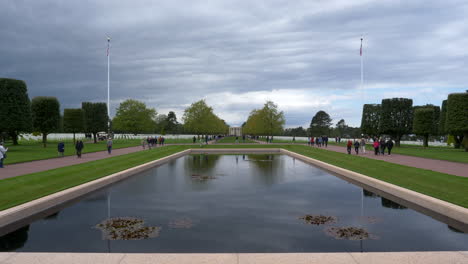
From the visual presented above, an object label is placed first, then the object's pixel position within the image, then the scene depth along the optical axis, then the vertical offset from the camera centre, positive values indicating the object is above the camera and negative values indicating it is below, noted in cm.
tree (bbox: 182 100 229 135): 8606 +403
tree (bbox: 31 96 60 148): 5294 +303
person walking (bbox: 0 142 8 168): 2097 -136
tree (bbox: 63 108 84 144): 6494 +238
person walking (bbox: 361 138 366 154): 3530 -119
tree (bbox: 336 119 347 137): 16125 +301
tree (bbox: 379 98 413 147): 5671 +293
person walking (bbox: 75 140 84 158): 2825 -128
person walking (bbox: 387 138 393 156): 3283 -114
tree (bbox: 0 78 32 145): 3881 +307
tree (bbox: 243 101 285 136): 8000 +316
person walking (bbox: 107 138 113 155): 3341 -130
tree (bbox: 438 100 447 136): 5075 +205
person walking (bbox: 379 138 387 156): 3280 -119
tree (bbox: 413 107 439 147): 5272 +179
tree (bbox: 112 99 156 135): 9456 +450
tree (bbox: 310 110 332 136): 14482 +532
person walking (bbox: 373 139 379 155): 3180 -121
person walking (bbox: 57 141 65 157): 2939 -134
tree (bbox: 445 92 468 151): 3994 +234
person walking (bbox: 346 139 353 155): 3406 -135
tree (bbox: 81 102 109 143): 7244 +355
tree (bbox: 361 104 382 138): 6256 +267
